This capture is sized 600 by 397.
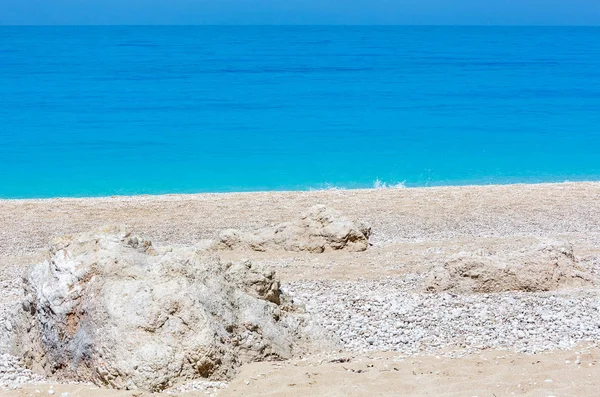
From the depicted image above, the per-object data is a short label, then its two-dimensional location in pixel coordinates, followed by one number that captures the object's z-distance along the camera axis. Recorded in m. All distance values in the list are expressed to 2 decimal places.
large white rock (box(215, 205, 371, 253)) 24.42
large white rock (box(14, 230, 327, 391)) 12.30
